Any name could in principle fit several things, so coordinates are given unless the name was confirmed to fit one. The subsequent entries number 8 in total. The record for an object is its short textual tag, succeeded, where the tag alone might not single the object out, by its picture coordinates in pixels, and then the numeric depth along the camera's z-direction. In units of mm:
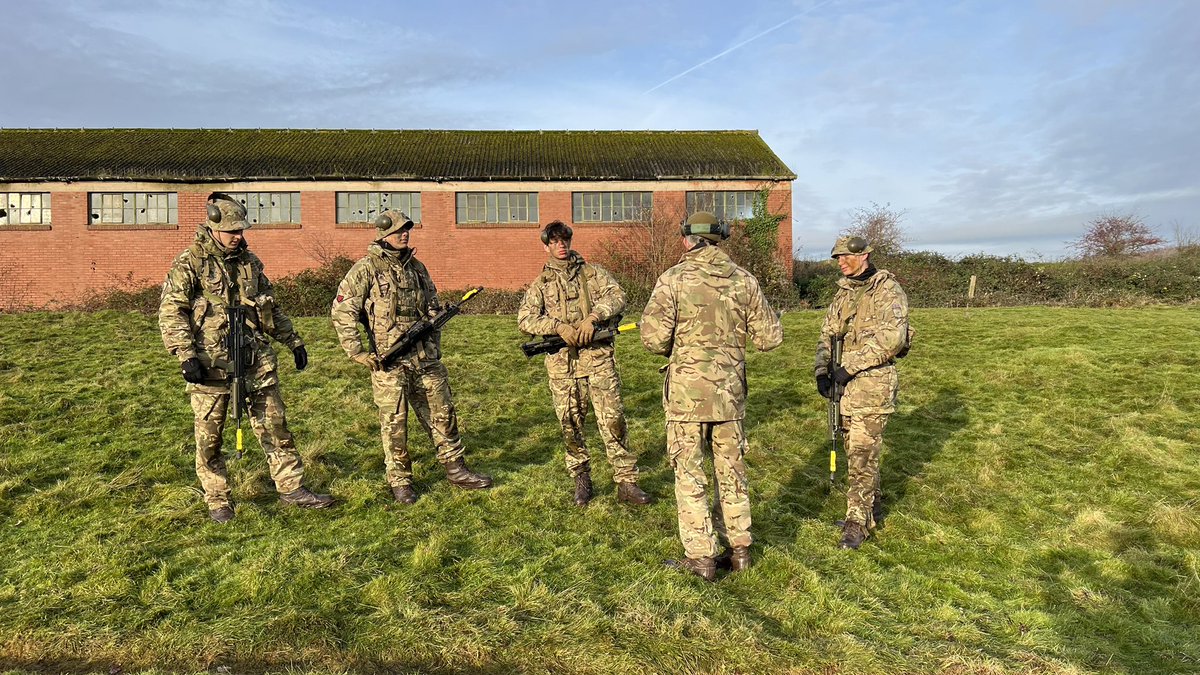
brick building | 20922
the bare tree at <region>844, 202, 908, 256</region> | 25162
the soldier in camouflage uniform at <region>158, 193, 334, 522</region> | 4637
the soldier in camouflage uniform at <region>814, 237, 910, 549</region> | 4484
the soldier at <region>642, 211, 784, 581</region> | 3975
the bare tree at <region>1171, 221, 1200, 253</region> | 22125
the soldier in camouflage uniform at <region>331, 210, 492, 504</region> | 5082
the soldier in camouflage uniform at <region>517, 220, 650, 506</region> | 5168
